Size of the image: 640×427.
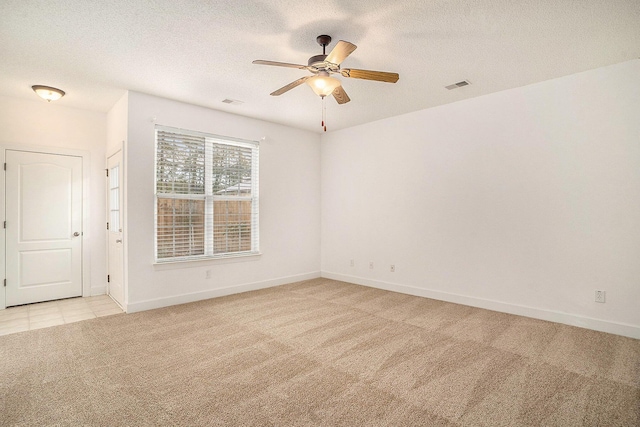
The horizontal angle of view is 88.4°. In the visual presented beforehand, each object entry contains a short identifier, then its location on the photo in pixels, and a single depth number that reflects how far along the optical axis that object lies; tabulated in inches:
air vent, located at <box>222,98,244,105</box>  176.2
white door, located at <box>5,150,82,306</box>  173.2
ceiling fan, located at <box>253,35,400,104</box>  103.3
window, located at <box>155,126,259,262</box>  176.1
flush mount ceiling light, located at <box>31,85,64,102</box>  153.3
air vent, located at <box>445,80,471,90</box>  150.8
